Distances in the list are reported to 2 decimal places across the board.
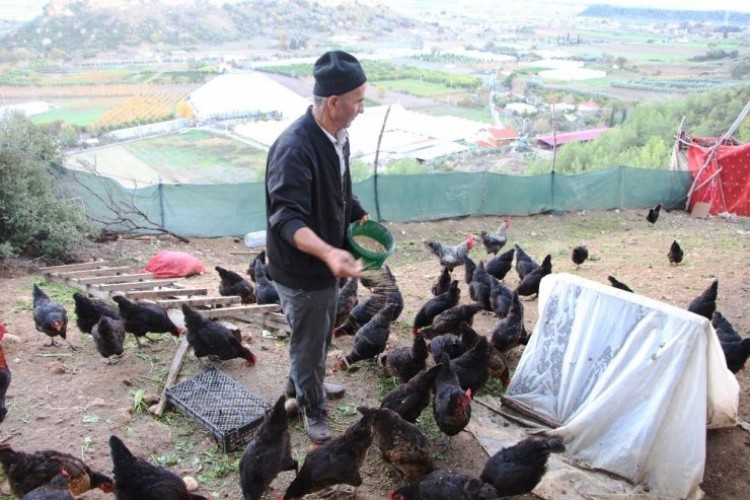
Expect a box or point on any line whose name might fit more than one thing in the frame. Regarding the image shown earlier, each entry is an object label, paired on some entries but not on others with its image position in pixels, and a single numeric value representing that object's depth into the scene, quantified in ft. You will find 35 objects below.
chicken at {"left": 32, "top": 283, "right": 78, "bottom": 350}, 18.75
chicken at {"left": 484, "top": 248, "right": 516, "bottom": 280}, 30.09
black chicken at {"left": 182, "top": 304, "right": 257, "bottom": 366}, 17.44
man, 10.30
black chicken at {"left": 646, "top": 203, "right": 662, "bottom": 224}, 49.56
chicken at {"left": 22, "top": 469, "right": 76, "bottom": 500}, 10.59
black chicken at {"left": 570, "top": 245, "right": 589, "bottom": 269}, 33.94
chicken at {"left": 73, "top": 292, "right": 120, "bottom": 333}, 19.54
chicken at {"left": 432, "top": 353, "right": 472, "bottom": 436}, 14.25
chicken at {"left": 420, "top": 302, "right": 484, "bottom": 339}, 20.95
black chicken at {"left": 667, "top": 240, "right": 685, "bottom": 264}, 33.81
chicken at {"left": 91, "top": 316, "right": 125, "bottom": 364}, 17.42
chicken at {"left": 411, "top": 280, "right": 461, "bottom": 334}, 22.57
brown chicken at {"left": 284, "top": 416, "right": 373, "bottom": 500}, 12.29
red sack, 31.48
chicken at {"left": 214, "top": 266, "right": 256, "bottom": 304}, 25.86
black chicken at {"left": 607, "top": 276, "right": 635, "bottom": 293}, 22.16
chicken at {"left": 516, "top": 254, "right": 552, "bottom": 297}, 27.09
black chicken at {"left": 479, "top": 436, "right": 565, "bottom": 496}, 12.60
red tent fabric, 52.60
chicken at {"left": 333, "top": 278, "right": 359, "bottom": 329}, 22.35
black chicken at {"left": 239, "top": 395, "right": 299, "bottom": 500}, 11.94
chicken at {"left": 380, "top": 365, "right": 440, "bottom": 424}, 15.12
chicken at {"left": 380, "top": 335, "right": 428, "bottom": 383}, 17.43
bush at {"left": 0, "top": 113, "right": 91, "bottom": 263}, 30.35
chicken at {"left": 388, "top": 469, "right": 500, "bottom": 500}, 12.10
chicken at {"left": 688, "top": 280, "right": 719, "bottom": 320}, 21.47
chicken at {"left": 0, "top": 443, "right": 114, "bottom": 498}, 11.54
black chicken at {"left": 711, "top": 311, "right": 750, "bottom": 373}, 17.92
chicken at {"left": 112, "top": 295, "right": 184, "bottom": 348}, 18.72
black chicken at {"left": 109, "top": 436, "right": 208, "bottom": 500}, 11.30
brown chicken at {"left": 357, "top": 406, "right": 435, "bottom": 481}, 13.32
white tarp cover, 13.08
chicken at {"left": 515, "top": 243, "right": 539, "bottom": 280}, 29.63
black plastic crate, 14.16
